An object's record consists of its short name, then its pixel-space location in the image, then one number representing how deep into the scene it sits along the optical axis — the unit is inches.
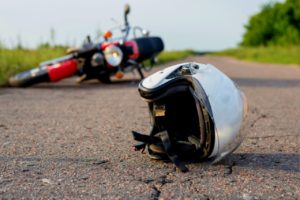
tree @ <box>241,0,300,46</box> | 1959.9
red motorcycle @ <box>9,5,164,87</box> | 311.7
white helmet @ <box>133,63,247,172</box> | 103.6
